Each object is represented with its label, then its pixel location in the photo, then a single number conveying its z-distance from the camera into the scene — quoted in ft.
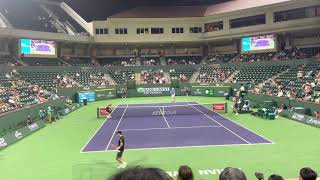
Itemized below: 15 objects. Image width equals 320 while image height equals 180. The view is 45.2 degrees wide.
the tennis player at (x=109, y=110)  115.65
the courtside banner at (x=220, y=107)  126.41
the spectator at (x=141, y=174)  7.17
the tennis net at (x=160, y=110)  124.05
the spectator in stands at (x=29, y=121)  102.57
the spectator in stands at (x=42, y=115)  112.47
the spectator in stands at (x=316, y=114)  95.89
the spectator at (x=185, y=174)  17.60
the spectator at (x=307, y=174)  18.49
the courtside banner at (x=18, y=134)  76.21
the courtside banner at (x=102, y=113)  121.60
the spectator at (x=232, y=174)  11.27
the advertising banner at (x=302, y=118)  91.22
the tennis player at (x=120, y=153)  56.75
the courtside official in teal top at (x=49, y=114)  111.34
